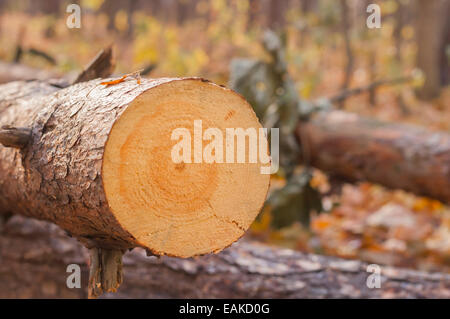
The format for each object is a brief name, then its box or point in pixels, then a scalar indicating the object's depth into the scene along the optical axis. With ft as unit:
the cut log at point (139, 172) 4.16
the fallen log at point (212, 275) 6.65
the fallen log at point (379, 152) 9.30
